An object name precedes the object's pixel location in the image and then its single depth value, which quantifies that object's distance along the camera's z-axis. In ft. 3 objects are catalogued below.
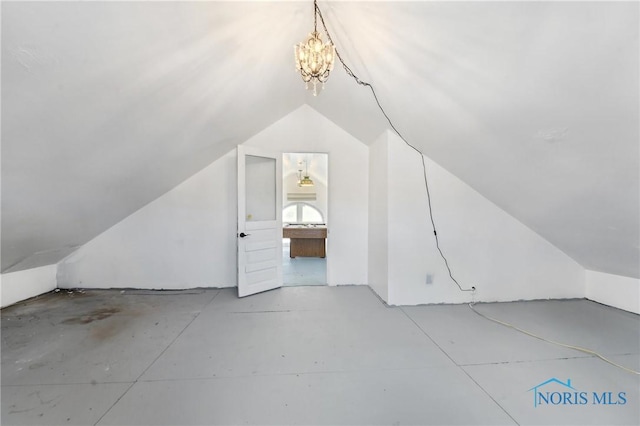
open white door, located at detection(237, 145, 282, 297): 10.98
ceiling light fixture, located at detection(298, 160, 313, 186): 28.53
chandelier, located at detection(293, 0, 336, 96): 5.26
